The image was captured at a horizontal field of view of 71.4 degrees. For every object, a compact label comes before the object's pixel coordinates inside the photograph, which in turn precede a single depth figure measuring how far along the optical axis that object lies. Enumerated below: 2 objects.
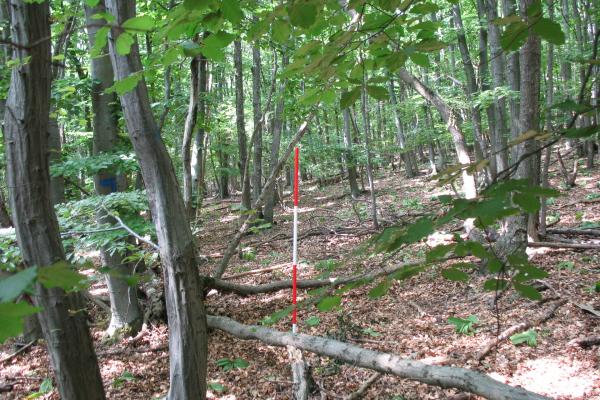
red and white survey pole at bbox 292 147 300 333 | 5.11
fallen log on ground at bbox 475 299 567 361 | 4.17
